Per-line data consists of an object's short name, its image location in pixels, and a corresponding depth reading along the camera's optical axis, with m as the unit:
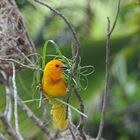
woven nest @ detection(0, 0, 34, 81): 6.20
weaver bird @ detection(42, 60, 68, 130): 5.42
